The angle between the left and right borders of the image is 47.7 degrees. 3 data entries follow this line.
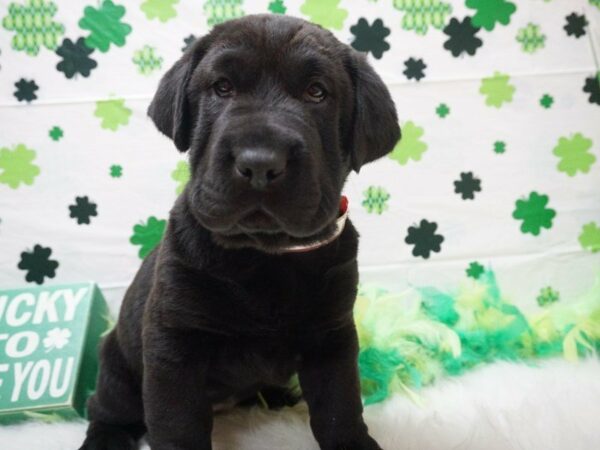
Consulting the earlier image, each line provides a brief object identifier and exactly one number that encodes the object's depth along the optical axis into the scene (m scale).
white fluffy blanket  0.48
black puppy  0.38
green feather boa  0.61
